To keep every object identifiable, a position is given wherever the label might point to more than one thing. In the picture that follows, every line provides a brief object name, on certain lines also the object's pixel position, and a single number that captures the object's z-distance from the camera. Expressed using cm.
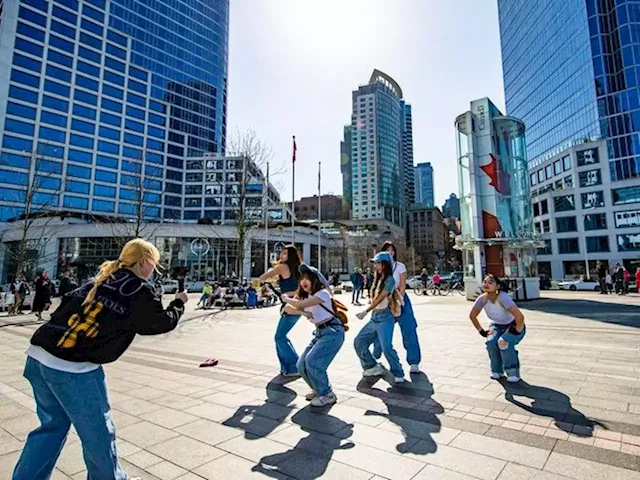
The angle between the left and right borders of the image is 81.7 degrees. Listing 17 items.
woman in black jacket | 208
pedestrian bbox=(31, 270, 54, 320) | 1411
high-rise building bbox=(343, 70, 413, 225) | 14400
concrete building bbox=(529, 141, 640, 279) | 5172
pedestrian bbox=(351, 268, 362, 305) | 2084
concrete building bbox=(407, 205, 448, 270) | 15350
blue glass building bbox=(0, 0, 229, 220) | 5962
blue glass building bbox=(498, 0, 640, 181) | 5481
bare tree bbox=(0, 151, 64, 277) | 4378
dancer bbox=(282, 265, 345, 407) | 429
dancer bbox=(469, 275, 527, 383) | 506
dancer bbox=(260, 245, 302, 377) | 552
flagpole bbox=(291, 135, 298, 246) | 2515
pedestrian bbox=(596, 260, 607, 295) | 2619
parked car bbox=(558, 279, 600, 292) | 3341
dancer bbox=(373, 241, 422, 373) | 577
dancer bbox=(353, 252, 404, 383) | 520
